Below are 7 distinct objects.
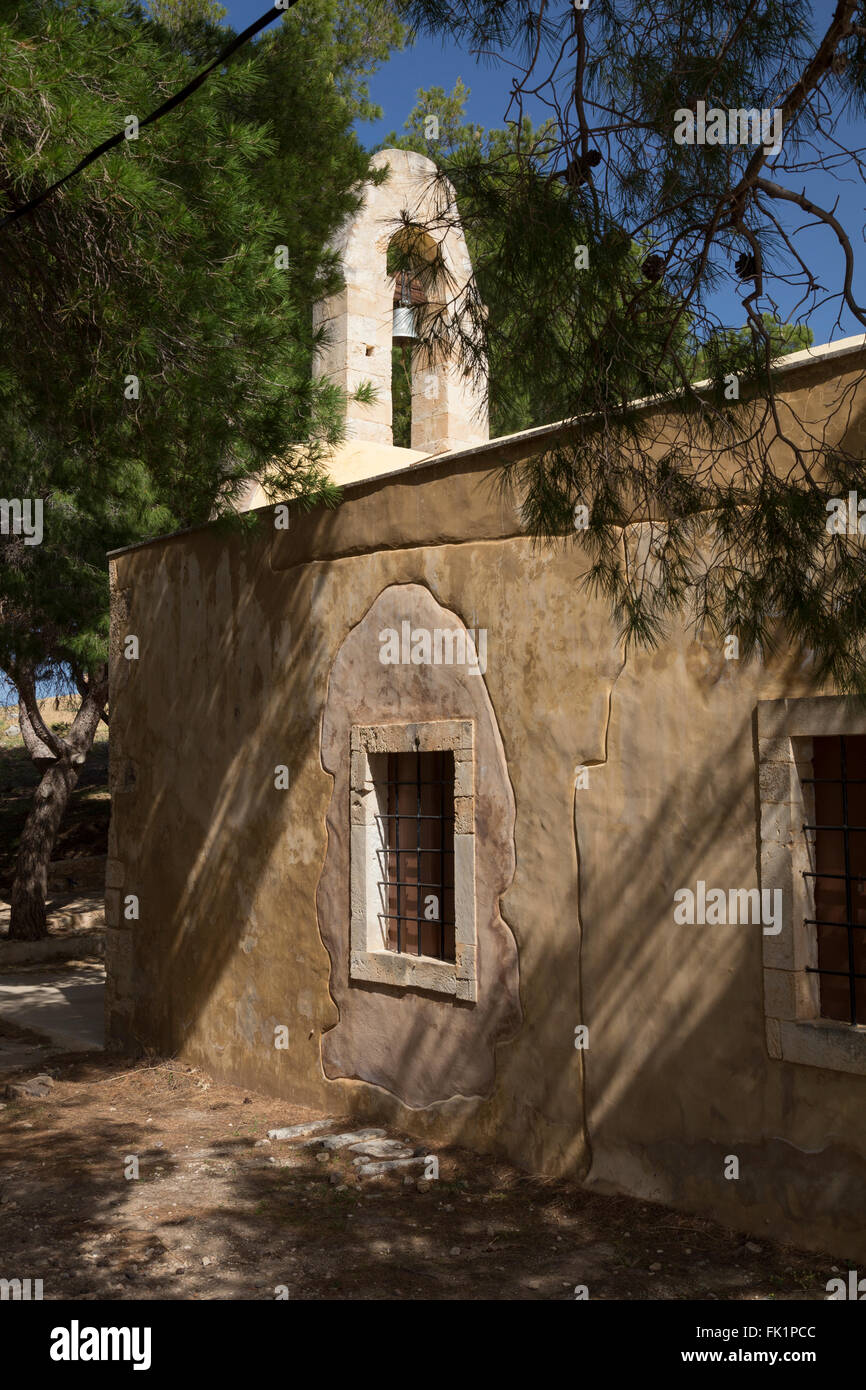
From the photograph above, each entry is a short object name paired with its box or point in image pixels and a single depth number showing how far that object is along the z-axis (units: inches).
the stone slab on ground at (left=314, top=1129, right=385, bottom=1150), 244.4
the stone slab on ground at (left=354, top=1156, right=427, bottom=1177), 227.5
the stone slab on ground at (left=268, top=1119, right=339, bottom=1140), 257.0
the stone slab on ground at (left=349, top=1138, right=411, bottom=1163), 238.1
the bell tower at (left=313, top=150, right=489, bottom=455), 402.3
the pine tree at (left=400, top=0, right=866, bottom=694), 138.9
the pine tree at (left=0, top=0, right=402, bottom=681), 198.8
